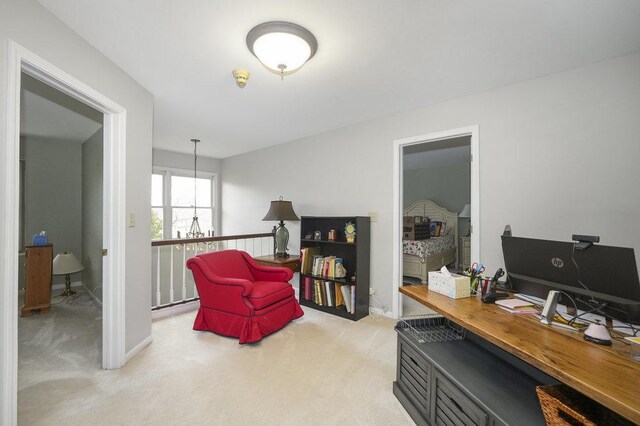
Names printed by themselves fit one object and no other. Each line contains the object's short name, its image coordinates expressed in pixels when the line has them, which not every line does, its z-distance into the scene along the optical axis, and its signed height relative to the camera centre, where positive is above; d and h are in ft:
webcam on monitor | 4.14 -0.40
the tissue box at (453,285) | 5.65 -1.51
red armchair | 8.87 -2.98
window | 17.30 +0.58
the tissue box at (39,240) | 12.30 -1.39
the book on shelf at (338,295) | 11.48 -3.44
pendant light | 16.51 +0.74
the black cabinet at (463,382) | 4.02 -2.78
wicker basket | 3.25 -2.42
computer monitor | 3.89 -0.95
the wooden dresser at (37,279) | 11.42 -2.96
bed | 16.16 -2.17
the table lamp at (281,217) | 13.42 -0.27
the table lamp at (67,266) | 13.21 -2.75
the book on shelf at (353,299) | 10.91 -3.45
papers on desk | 4.88 -1.70
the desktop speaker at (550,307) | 4.29 -1.46
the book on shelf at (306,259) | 12.51 -2.18
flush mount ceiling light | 5.79 +3.67
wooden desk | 2.67 -1.72
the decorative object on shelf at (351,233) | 11.40 -0.86
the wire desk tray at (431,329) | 6.11 -2.72
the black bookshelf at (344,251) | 11.04 -1.74
